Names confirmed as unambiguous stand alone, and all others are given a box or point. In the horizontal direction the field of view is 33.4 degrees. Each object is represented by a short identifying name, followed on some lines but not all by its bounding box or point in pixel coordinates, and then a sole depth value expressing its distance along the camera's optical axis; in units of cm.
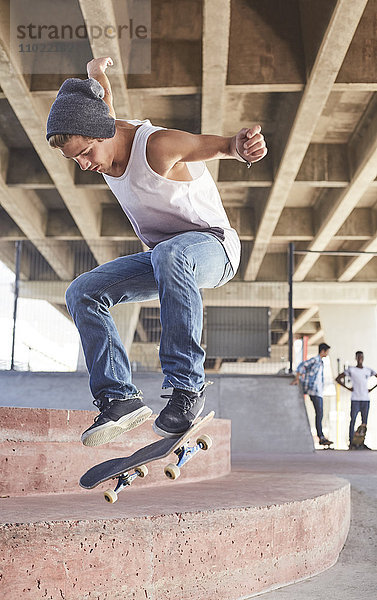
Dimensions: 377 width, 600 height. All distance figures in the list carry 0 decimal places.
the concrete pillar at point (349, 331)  2314
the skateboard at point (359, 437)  1258
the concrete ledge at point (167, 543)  212
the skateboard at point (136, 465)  267
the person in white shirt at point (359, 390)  1298
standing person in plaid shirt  1182
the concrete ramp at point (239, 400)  1116
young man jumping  265
